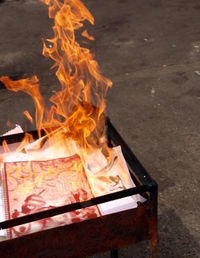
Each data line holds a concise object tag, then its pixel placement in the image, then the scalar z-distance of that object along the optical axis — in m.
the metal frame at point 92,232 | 1.88
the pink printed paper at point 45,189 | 2.05
